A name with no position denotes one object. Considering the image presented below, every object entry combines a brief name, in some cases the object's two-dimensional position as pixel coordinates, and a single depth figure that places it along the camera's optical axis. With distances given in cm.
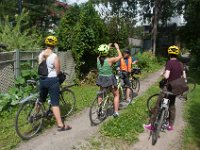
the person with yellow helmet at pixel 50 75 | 331
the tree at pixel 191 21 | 1566
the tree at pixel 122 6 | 1874
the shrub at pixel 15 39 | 571
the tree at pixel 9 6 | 1461
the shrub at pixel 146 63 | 1141
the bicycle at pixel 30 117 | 324
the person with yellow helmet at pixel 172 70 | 347
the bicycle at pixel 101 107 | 379
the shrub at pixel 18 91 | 430
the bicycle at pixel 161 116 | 336
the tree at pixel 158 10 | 1699
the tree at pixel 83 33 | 664
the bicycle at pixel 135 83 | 600
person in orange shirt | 502
